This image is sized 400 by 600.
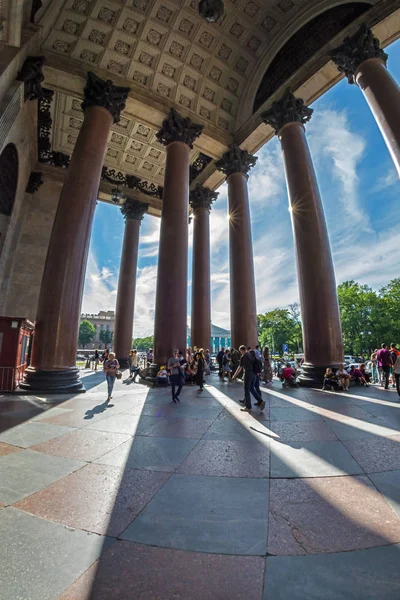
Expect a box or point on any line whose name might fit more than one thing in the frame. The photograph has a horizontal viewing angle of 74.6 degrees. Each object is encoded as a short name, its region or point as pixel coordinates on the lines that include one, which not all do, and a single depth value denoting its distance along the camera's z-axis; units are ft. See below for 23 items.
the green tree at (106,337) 360.28
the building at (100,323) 369.09
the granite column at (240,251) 50.49
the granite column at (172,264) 39.75
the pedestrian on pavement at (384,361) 35.31
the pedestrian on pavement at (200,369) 34.35
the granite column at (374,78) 32.89
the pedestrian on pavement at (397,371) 28.63
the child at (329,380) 32.81
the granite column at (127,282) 72.79
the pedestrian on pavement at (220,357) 48.71
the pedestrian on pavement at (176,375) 26.53
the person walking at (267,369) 43.60
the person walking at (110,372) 27.68
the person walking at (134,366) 45.03
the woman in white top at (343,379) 32.81
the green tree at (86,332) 323.37
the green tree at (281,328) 235.20
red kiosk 30.17
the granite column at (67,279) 30.55
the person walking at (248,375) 22.82
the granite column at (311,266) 35.65
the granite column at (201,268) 65.16
